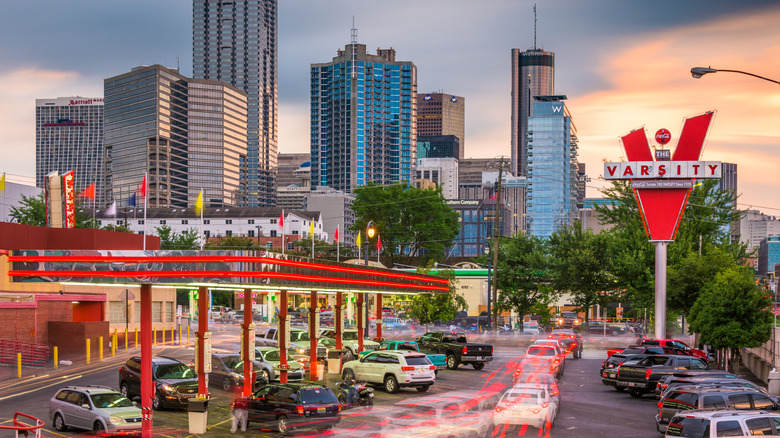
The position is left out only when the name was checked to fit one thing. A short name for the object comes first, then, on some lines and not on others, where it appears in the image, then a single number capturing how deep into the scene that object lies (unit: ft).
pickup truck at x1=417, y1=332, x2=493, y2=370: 146.92
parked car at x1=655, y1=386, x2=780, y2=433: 80.48
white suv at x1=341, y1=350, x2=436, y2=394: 115.55
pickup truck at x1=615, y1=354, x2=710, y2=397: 116.16
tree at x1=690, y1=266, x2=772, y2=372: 136.26
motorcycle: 101.65
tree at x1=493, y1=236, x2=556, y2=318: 256.32
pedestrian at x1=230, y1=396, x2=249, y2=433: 86.99
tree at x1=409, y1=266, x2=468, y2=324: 237.45
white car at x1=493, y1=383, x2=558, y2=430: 86.58
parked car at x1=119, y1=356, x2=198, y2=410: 96.73
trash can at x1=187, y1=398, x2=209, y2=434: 83.15
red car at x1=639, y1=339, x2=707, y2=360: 150.71
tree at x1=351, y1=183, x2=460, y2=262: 410.31
